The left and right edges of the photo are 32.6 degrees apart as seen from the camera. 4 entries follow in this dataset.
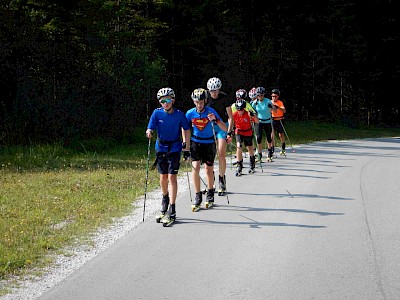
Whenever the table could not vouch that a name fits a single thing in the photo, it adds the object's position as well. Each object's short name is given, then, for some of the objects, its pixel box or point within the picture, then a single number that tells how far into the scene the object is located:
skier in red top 16.68
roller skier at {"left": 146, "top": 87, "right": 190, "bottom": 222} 10.80
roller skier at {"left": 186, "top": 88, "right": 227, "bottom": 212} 11.96
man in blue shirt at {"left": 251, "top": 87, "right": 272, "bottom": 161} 19.95
